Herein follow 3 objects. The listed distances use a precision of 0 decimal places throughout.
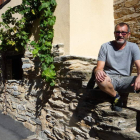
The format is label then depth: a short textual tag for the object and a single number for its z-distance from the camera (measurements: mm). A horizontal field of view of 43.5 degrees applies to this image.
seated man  2242
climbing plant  3438
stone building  2338
